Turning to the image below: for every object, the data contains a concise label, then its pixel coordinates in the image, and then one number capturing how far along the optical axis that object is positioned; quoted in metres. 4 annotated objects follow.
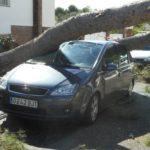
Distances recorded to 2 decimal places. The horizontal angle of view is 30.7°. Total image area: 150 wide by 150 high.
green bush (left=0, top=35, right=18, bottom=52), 11.40
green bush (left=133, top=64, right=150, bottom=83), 4.63
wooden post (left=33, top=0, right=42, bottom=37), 14.22
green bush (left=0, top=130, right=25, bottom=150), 3.26
